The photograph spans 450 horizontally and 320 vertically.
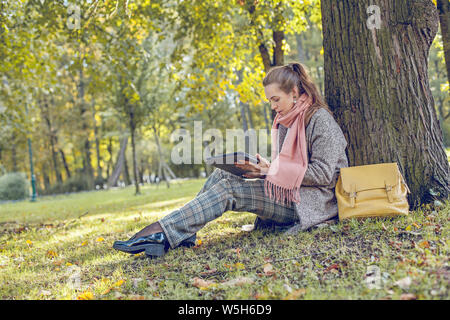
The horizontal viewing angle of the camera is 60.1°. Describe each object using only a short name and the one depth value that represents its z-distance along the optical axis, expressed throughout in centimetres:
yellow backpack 350
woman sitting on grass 343
